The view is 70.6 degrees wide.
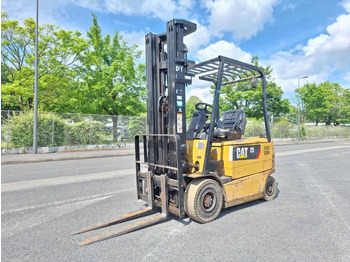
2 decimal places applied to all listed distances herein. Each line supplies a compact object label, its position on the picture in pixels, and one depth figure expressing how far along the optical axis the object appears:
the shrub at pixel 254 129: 29.73
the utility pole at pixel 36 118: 15.15
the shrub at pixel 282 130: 33.41
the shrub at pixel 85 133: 17.78
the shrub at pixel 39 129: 15.74
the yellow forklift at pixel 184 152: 4.30
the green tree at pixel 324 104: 50.70
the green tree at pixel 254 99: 33.53
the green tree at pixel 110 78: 24.33
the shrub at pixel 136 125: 21.14
